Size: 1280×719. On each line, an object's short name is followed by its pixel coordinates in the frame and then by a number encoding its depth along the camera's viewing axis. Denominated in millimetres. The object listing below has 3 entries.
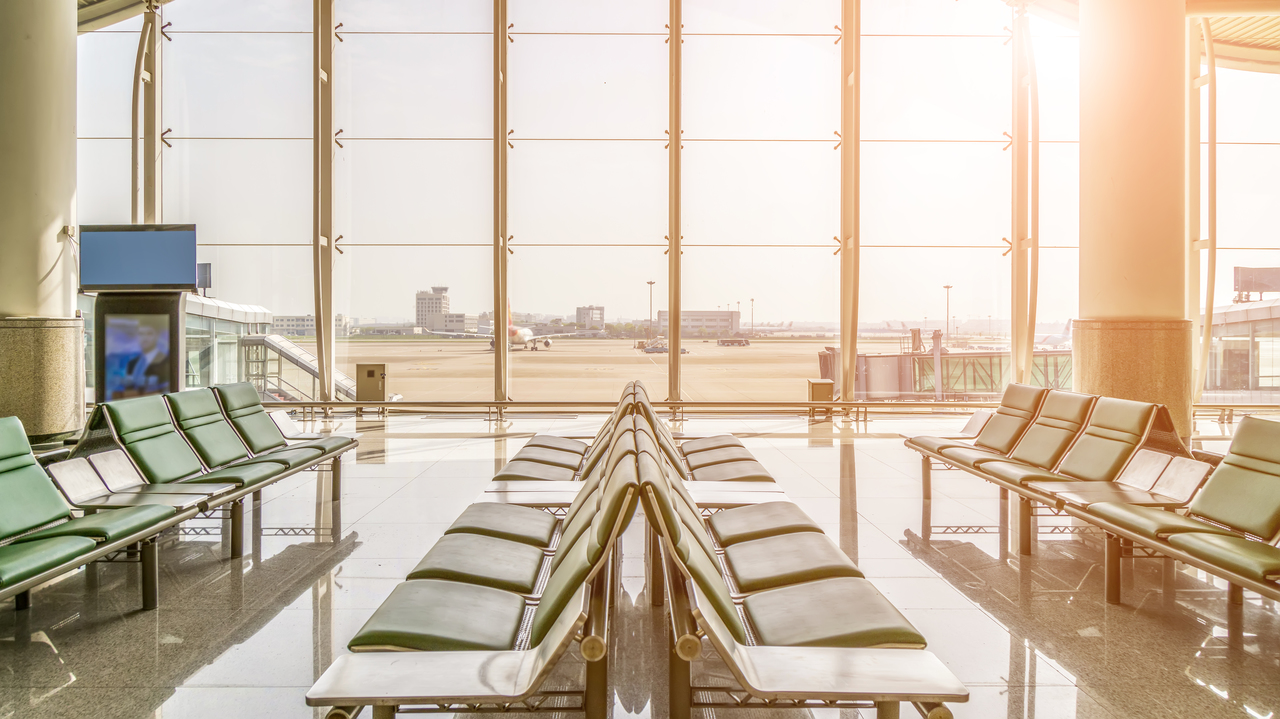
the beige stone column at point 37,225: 5992
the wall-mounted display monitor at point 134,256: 6219
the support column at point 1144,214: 5375
